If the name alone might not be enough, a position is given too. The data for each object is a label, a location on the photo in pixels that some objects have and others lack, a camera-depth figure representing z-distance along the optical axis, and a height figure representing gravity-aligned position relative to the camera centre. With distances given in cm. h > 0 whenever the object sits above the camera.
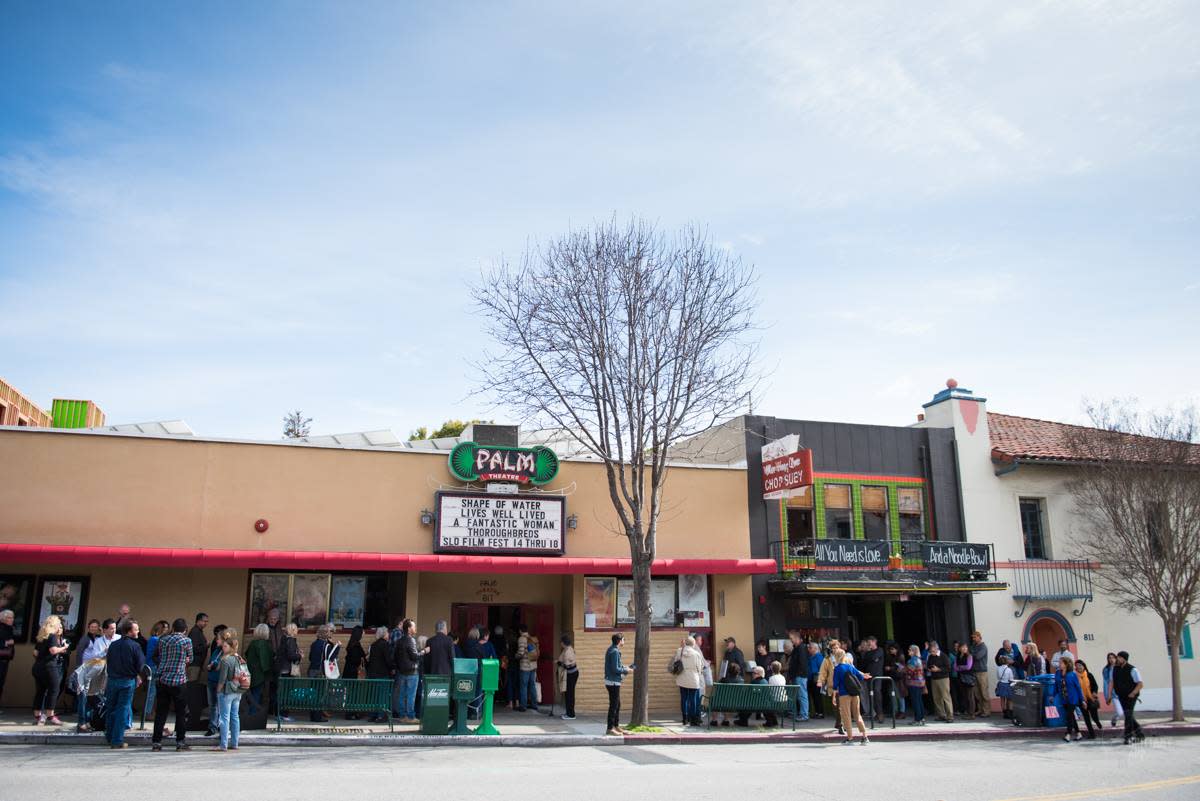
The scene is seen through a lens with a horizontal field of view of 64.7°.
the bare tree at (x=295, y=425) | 4891 +1035
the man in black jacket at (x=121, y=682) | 1235 -67
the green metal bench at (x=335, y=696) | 1478 -103
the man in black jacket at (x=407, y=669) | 1584 -67
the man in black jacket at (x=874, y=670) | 1820 -83
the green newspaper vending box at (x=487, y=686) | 1476 -88
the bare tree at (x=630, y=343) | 1711 +507
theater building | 1684 +168
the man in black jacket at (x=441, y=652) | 1588 -39
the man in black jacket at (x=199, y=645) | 1497 -25
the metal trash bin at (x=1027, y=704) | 1805 -146
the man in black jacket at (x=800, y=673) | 1822 -88
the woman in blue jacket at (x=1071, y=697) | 1681 -124
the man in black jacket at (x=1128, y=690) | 1619 -108
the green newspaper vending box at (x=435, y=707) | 1447 -117
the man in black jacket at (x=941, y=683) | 1912 -112
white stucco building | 2259 +182
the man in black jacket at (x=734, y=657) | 1792 -55
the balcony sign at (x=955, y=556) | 2111 +153
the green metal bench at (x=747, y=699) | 1681 -125
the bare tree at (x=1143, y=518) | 2022 +236
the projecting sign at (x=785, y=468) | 1955 +329
